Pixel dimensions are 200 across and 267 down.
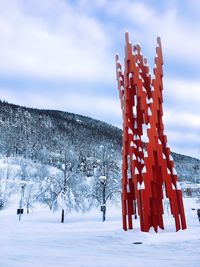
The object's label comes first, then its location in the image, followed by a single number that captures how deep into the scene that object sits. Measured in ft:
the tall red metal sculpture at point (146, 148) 38.32
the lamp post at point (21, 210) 79.44
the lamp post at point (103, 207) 65.44
